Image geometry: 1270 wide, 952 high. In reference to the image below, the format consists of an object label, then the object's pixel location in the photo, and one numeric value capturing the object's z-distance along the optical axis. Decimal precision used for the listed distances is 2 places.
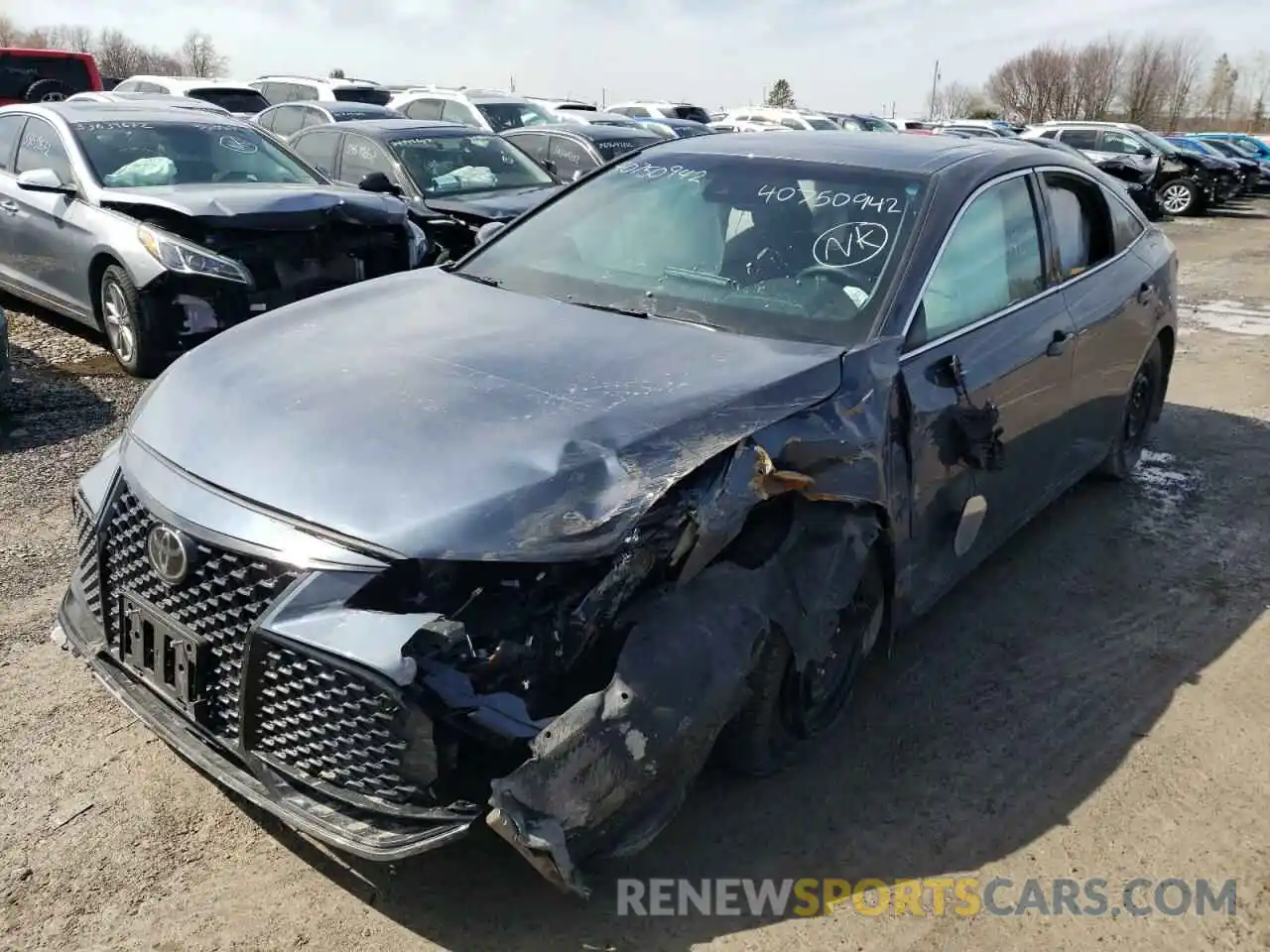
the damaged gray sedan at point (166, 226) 6.46
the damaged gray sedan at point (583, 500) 2.34
